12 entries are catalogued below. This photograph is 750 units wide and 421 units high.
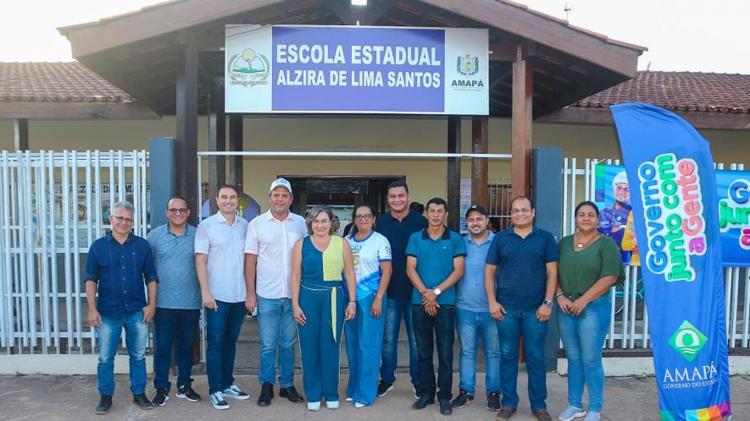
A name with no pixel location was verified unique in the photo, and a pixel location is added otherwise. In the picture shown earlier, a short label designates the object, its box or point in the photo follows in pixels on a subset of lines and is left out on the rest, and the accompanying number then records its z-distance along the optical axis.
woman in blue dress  4.33
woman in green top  4.07
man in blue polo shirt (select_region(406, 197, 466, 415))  4.31
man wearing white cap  4.45
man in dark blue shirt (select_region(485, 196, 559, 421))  4.15
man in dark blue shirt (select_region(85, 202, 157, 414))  4.28
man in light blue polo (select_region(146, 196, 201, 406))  4.46
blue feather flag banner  3.91
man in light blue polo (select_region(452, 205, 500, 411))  4.36
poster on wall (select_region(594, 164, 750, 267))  5.41
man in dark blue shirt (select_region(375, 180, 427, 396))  4.63
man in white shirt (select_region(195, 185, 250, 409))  4.44
